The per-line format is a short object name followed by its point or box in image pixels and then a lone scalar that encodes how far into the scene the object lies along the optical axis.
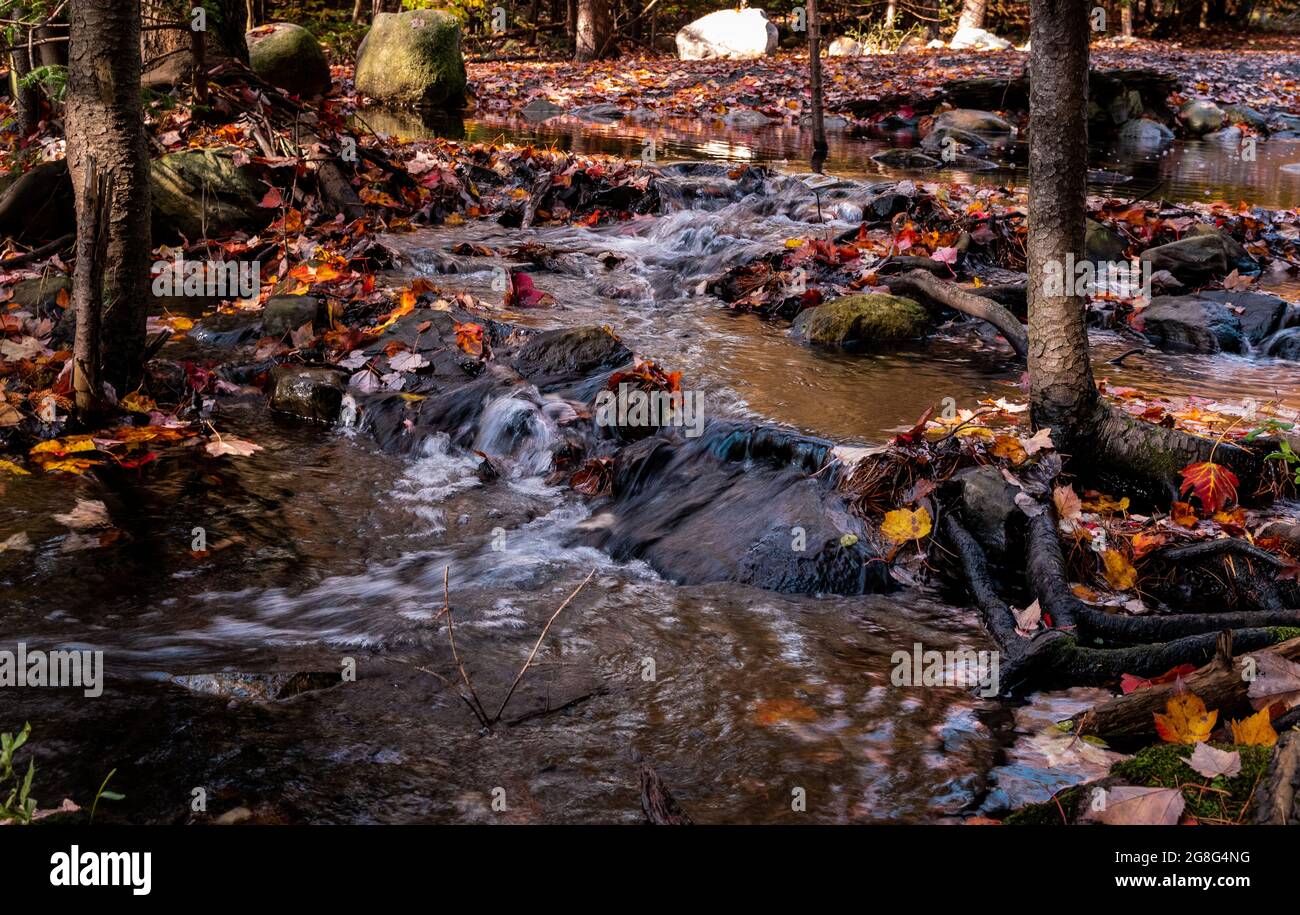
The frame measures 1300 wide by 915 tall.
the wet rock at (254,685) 3.02
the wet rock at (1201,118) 19.30
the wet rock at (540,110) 19.59
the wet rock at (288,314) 6.46
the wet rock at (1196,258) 7.84
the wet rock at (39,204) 6.95
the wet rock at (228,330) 6.53
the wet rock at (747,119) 19.38
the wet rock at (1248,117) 19.48
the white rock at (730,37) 28.17
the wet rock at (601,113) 19.73
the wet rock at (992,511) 3.88
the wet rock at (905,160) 13.96
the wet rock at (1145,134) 18.03
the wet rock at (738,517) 3.97
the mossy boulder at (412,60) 19.19
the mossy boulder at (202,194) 7.76
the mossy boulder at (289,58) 14.41
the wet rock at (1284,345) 6.45
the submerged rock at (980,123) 16.97
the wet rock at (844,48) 27.97
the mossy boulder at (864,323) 6.68
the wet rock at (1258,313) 6.71
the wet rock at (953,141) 16.05
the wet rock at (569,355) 5.96
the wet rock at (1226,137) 18.45
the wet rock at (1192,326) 6.63
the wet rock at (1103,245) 8.05
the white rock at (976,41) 28.22
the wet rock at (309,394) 5.71
